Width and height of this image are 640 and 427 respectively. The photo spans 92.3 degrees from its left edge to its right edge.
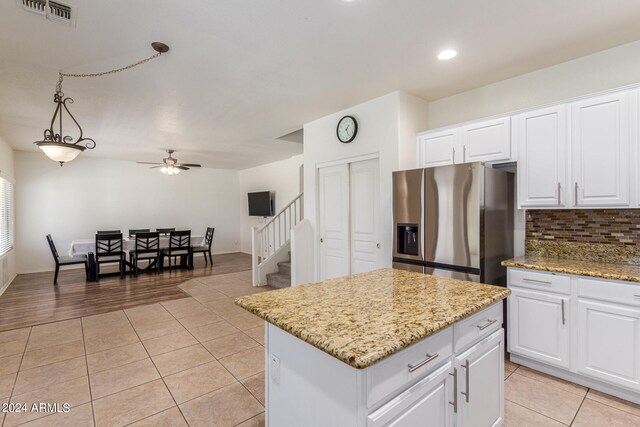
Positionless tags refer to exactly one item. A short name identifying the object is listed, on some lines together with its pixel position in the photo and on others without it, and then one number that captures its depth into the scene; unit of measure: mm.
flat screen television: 8398
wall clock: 3951
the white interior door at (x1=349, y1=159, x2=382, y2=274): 3801
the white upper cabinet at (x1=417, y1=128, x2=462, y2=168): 3189
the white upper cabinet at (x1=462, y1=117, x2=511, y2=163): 2857
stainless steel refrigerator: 2645
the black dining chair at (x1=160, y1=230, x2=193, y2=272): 6980
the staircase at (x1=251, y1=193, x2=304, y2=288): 5551
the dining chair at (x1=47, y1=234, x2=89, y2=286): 5938
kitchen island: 1087
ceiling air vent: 1959
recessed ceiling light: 2644
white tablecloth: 6070
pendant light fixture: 2521
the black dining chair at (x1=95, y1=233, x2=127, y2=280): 6035
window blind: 5466
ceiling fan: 6268
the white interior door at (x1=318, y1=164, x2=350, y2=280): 4188
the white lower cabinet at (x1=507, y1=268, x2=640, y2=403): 2109
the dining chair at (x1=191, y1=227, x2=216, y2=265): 7538
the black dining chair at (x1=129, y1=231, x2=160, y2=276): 6528
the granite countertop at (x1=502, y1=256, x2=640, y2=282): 2144
